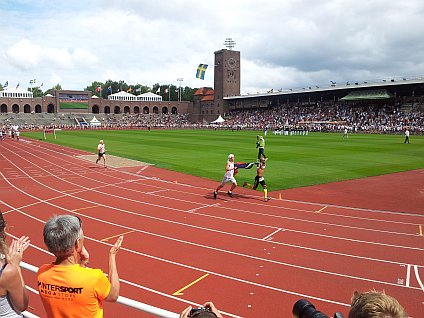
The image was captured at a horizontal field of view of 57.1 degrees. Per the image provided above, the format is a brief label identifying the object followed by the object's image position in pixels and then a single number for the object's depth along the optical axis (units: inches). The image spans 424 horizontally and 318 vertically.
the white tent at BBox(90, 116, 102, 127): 3622.5
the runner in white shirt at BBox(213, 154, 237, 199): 593.0
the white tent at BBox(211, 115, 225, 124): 3548.2
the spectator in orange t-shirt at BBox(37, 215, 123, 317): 122.0
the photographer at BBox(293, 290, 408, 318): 80.0
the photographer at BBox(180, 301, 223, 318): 92.5
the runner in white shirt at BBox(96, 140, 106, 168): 931.1
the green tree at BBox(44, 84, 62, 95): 6477.4
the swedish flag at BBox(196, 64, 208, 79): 2807.6
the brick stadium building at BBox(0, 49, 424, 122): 2792.8
